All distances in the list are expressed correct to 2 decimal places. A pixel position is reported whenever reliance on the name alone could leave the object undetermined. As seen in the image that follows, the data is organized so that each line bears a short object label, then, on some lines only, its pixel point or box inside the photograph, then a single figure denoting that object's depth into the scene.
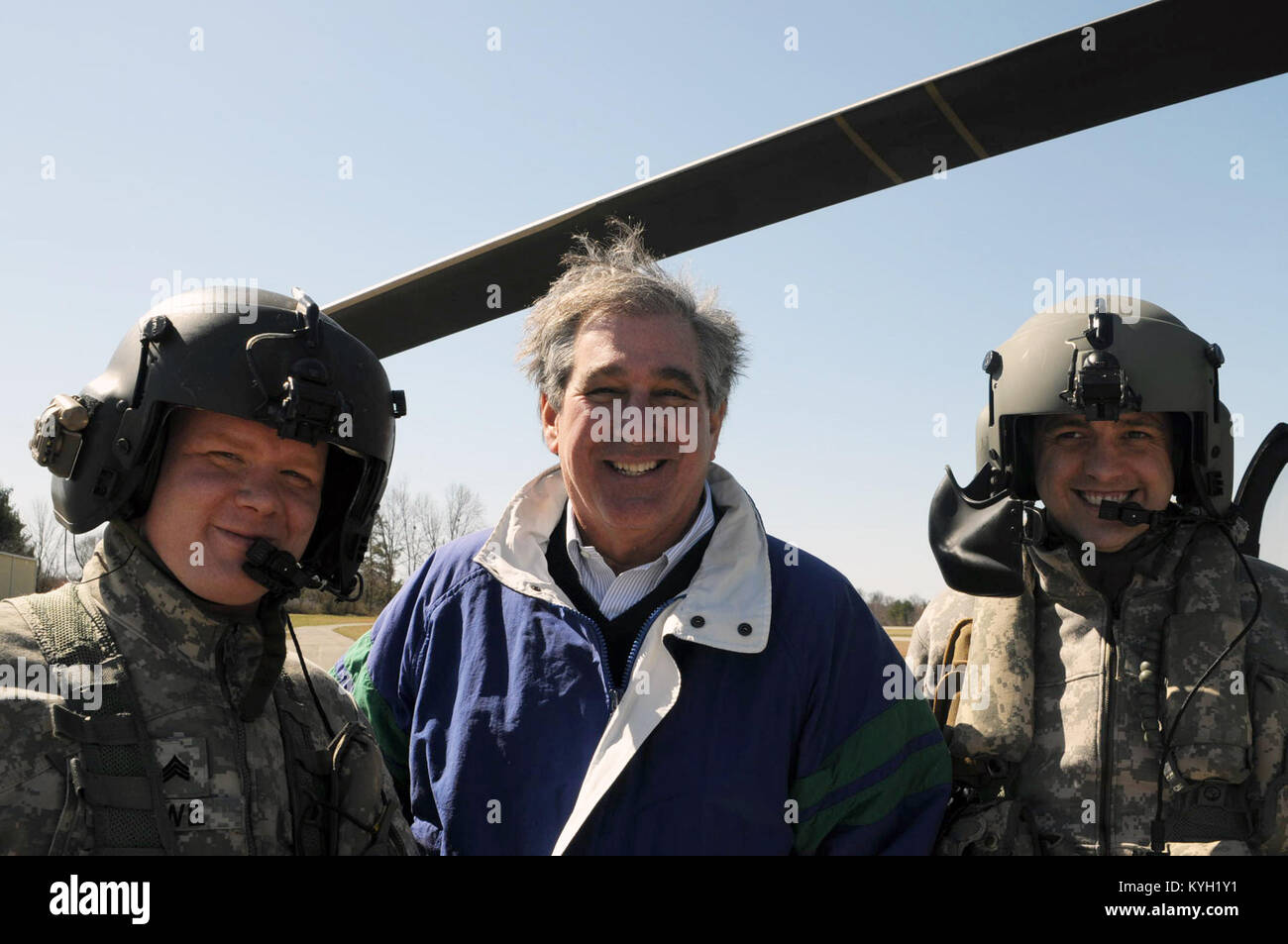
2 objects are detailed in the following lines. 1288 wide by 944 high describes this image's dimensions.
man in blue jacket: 2.30
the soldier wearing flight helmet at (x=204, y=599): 1.84
